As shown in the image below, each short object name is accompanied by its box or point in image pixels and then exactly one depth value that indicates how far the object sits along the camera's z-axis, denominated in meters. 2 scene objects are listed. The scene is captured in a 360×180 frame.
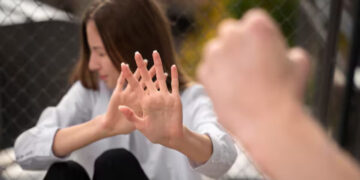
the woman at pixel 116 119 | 2.12
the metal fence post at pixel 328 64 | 2.70
